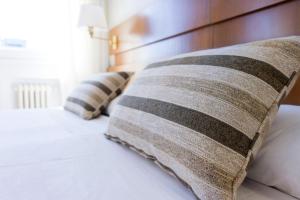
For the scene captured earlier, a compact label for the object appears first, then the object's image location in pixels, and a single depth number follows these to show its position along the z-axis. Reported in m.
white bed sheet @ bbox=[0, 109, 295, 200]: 0.53
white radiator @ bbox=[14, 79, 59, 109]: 2.46
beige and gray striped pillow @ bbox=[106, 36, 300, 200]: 0.48
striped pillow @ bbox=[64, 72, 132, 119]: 1.45
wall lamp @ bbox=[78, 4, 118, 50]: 2.07
